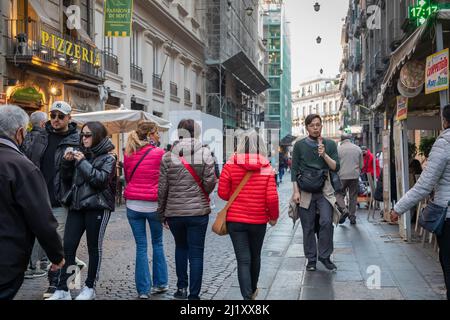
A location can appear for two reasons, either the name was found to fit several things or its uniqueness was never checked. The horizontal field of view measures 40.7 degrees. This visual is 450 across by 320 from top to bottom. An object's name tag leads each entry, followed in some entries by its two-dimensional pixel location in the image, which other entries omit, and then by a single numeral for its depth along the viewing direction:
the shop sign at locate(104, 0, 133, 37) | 19.56
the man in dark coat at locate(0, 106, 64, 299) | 3.40
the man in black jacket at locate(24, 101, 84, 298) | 6.29
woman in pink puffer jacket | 6.22
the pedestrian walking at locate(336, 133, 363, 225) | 12.77
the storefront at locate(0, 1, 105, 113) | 16.38
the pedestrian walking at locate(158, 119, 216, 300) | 5.86
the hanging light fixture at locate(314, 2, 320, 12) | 27.46
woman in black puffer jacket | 5.92
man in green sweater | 7.54
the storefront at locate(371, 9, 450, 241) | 7.01
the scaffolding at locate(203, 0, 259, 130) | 37.56
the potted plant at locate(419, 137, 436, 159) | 11.01
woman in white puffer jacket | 4.72
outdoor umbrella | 15.38
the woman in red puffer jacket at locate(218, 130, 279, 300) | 5.62
